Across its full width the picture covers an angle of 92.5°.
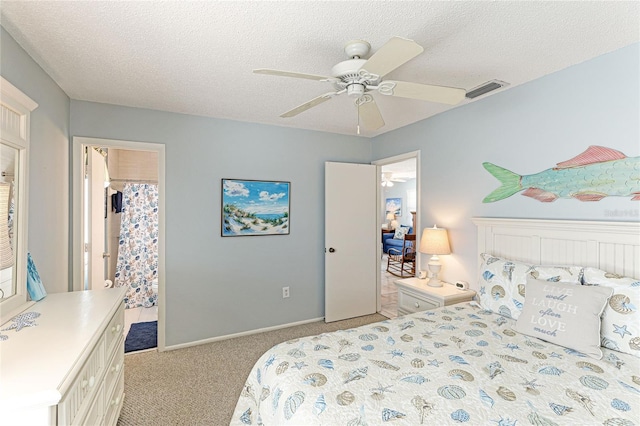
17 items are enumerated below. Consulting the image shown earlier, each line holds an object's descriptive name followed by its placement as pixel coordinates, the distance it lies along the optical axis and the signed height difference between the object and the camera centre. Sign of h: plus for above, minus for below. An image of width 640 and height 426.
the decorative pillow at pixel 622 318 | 1.58 -0.56
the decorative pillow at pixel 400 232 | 7.95 -0.53
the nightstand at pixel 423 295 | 2.68 -0.76
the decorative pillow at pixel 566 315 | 1.63 -0.58
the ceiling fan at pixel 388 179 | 7.90 +0.93
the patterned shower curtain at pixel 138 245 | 4.36 -0.48
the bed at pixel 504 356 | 1.18 -0.74
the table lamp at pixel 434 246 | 2.94 -0.32
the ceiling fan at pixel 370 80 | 1.41 +0.70
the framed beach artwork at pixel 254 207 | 3.33 +0.06
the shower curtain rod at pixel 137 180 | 4.46 +0.47
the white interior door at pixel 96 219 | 3.02 -0.08
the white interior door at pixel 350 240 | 3.79 -0.36
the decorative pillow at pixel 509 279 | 1.95 -0.47
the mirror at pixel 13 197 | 1.53 +0.08
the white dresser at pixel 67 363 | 0.96 -0.55
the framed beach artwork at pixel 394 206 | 9.73 +0.21
